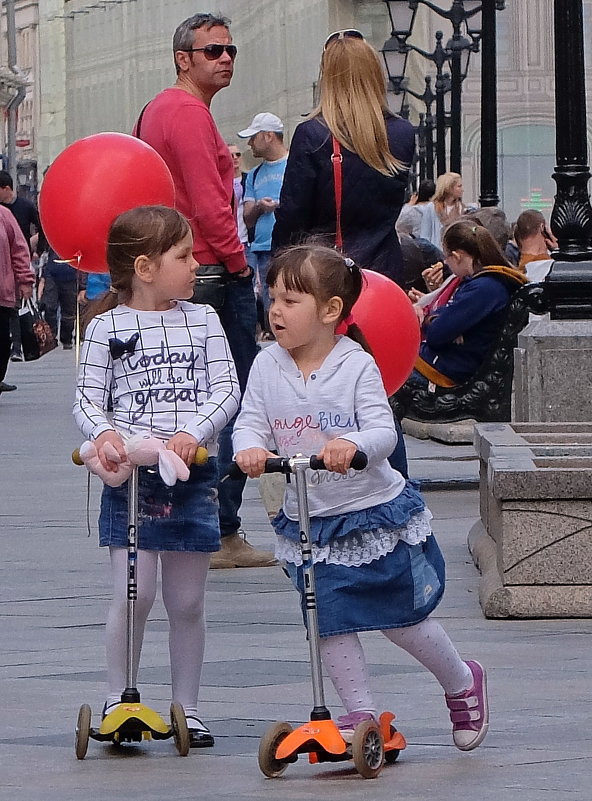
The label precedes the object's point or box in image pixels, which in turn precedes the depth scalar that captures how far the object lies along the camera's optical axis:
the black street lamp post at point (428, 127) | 61.63
